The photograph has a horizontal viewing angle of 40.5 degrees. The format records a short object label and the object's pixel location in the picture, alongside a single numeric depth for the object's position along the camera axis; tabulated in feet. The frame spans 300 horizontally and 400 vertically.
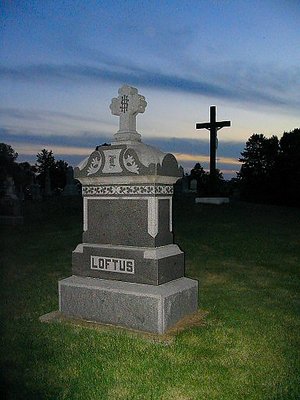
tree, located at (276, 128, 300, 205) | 109.29
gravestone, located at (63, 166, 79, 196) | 99.96
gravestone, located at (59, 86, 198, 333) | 16.46
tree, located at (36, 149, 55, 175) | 215.92
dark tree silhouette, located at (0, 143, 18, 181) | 120.47
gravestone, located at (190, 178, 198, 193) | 112.79
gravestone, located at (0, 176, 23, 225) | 55.98
